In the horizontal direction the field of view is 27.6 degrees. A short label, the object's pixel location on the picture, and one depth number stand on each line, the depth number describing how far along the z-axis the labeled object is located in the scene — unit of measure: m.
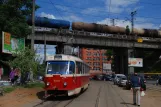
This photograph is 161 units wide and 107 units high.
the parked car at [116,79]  49.59
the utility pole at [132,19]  78.72
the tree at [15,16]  36.91
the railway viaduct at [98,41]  68.12
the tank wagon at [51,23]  63.22
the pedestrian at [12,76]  29.24
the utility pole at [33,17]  32.62
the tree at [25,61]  27.75
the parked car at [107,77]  87.16
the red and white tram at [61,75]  20.92
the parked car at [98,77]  91.94
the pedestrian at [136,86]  17.94
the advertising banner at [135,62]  83.56
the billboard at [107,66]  118.92
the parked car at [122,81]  42.45
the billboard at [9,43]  30.14
